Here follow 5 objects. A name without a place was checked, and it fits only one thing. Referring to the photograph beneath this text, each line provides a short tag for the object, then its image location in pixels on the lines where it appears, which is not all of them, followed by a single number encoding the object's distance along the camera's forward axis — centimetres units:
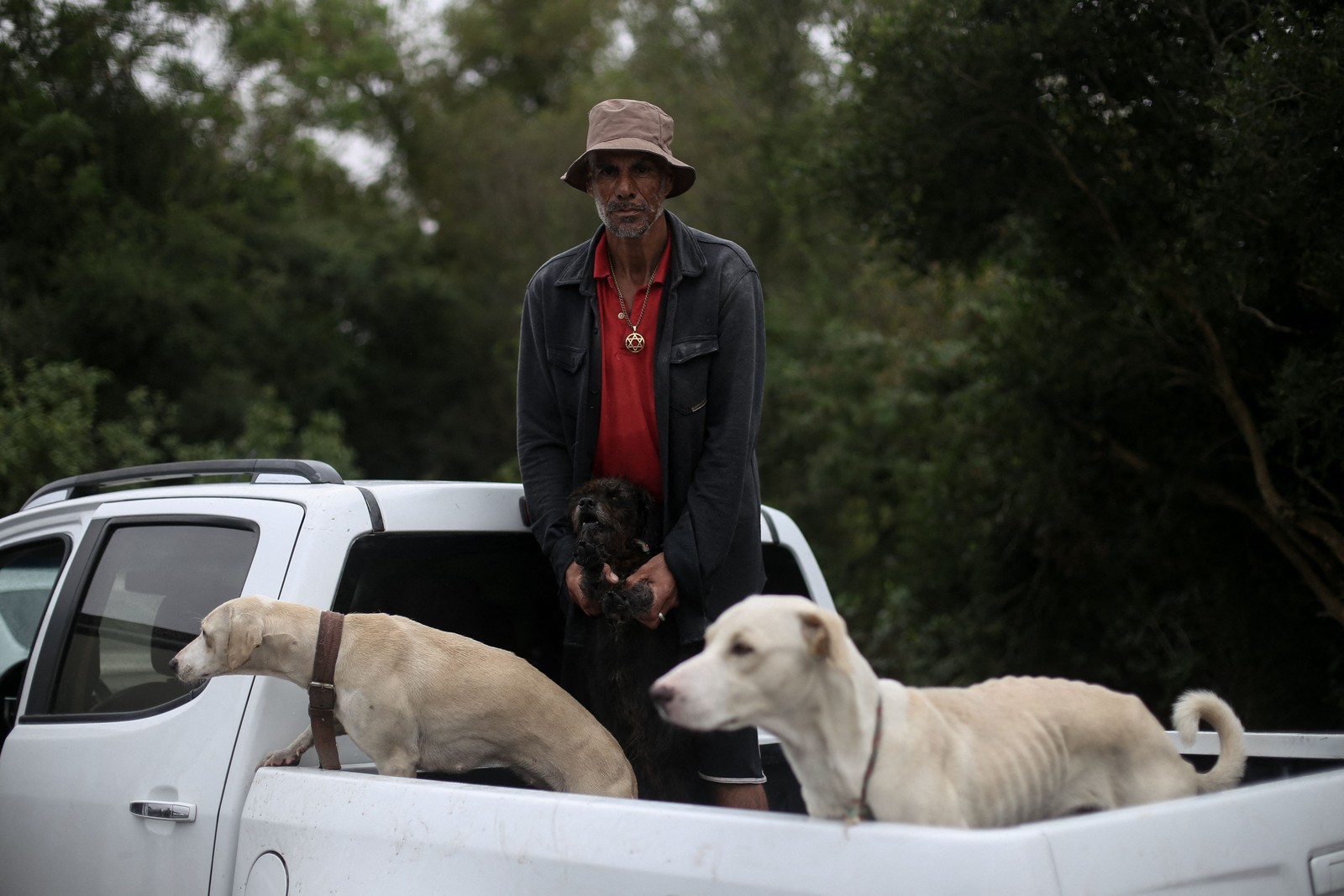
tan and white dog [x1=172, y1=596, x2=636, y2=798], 290
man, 321
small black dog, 319
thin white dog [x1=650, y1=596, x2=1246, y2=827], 210
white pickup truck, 203
